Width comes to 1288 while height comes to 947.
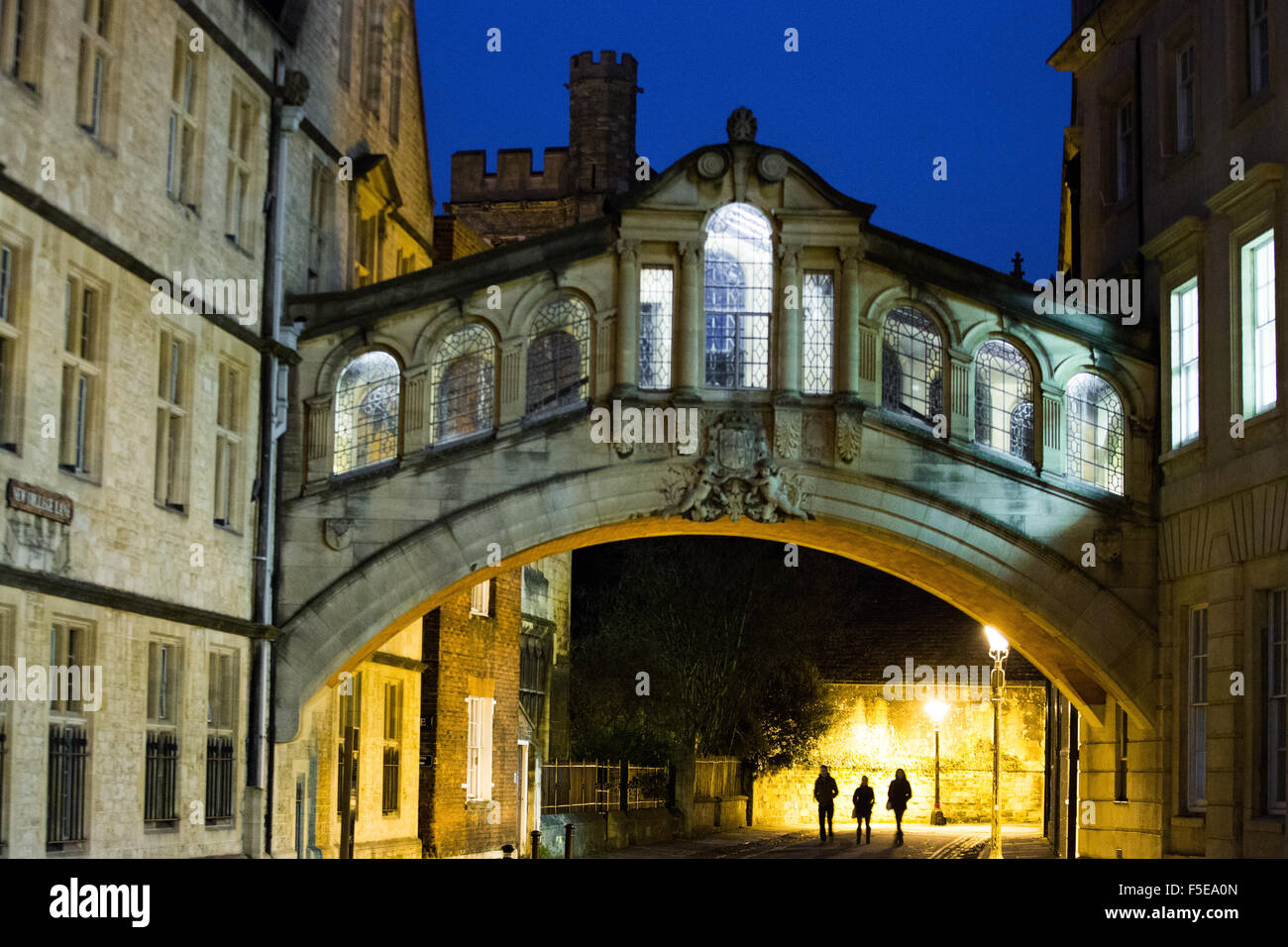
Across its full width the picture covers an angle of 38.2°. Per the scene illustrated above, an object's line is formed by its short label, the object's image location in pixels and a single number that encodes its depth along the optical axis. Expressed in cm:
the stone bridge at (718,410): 2272
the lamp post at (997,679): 2672
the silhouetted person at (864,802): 3819
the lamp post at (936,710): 4550
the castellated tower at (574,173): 5281
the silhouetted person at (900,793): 3841
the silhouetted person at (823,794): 3841
